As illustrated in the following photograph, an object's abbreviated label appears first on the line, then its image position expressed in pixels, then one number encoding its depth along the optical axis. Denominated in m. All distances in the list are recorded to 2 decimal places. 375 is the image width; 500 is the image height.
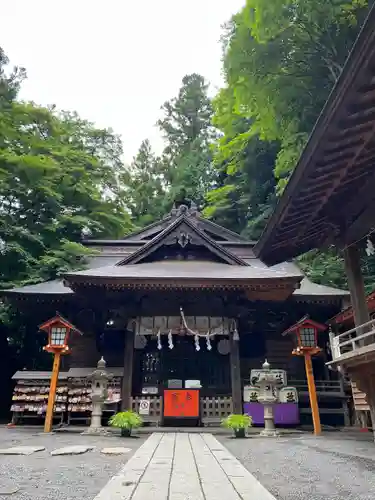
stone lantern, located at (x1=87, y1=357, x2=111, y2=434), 10.62
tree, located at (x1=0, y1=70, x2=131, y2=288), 16.42
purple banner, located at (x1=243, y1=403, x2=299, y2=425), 12.28
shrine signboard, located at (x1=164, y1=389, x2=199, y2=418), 12.03
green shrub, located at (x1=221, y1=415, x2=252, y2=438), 9.31
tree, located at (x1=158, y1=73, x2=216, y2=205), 35.56
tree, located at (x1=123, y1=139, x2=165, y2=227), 34.88
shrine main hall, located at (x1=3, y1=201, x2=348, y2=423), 12.45
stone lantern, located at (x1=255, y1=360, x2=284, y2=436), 10.14
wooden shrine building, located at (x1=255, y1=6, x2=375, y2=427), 4.50
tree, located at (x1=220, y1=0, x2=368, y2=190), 13.48
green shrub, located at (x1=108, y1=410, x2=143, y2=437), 9.24
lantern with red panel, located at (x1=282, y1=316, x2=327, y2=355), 11.41
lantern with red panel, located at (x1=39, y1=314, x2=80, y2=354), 11.62
